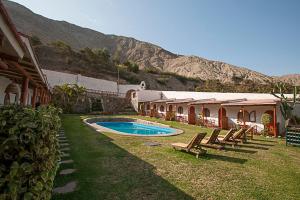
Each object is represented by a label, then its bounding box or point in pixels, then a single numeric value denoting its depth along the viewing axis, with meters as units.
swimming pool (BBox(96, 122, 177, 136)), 13.27
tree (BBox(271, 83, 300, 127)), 10.69
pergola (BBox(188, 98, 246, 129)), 13.61
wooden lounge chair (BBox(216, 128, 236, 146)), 7.24
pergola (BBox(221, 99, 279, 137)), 10.65
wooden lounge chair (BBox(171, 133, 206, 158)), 5.80
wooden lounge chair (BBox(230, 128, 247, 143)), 7.61
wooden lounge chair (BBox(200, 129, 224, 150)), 6.67
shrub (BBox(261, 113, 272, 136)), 10.88
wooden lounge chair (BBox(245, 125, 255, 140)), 9.23
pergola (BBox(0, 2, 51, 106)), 1.74
